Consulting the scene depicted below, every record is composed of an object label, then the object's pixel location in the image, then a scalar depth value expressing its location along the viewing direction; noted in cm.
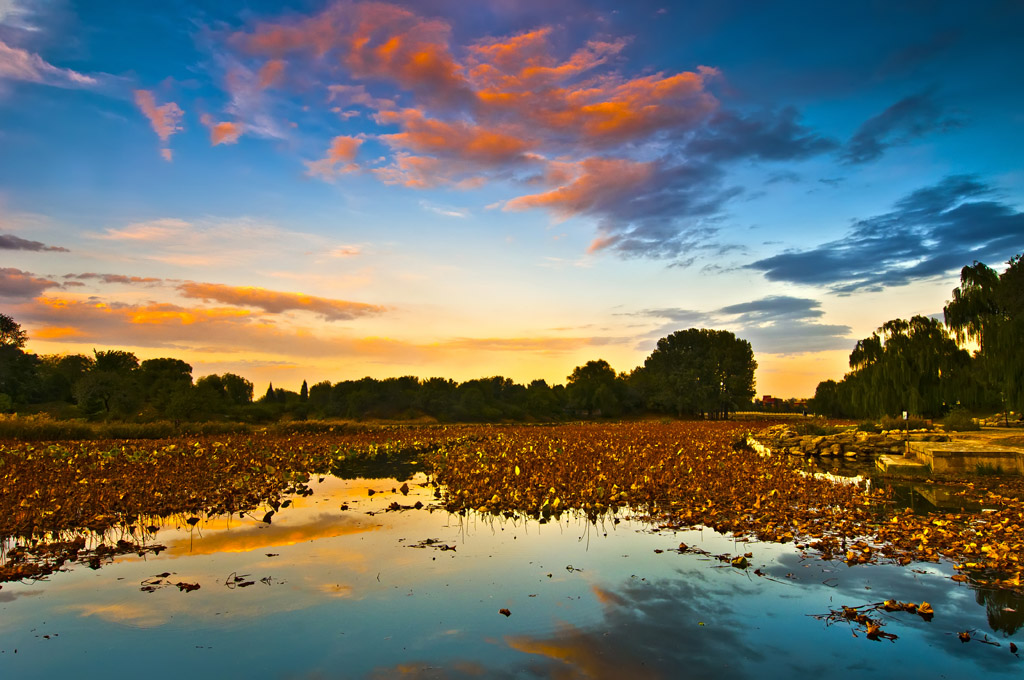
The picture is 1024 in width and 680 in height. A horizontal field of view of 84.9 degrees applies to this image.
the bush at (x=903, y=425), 2748
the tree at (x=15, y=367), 5291
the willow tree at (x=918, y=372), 3750
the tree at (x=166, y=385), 3953
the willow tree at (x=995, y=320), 2278
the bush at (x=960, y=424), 2625
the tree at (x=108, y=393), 4828
